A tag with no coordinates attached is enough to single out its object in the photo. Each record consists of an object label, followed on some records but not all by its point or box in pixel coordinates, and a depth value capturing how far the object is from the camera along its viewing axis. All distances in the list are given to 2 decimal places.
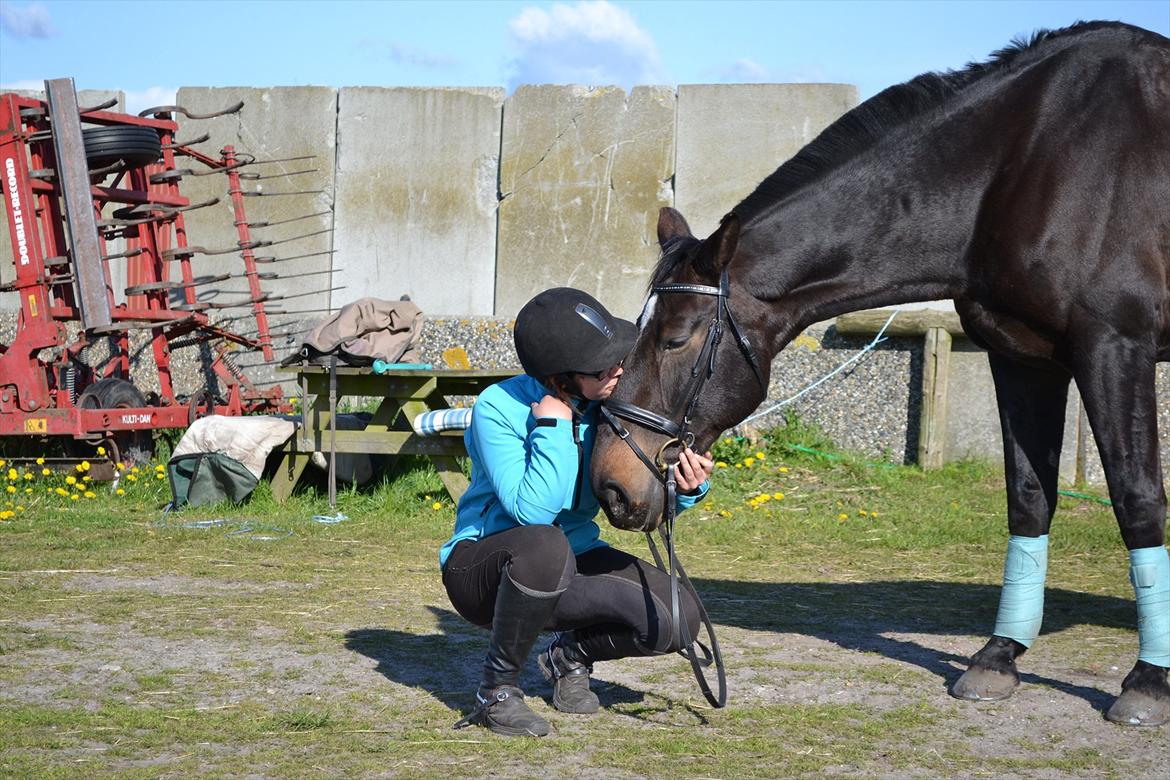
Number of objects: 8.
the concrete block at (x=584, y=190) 9.22
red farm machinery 8.16
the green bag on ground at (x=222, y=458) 7.39
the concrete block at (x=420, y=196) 9.48
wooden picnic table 7.20
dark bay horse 3.46
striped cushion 6.74
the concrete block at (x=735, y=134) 9.06
